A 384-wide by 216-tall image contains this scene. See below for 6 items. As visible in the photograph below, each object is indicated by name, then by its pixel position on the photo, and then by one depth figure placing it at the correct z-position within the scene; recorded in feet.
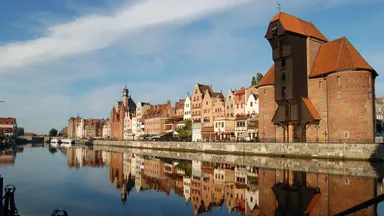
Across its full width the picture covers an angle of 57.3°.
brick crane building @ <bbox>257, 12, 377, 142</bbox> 149.07
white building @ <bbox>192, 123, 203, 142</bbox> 253.03
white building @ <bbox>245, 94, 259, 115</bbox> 227.81
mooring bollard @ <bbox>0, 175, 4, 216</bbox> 36.31
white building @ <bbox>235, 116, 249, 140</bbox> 213.60
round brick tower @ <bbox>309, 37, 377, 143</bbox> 147.02
